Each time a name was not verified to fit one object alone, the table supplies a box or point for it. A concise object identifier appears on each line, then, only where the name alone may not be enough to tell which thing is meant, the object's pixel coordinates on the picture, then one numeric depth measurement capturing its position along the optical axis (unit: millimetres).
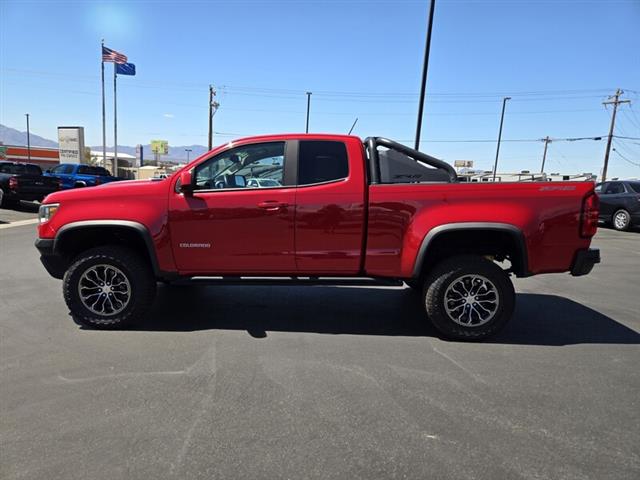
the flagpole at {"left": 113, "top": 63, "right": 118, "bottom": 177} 36931
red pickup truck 4254
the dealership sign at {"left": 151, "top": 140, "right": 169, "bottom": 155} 87812
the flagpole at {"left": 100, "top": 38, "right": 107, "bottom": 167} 36531
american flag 32156
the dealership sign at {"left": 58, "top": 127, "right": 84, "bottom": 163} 34750
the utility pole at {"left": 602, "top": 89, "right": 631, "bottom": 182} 42312
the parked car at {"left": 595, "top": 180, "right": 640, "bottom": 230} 14625
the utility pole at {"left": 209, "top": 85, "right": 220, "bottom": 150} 45156
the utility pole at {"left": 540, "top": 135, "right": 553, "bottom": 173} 75000
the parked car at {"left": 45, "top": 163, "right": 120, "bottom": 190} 20250
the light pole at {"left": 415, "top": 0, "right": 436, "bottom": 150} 12078
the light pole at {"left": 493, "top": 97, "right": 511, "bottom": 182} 48688
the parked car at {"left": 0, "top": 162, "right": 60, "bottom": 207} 15695
